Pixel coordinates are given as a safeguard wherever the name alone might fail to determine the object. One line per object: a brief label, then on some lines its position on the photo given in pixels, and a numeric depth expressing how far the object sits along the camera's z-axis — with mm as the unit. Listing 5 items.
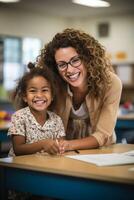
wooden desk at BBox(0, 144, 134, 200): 1457
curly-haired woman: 2391
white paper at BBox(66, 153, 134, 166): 1720
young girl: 2217
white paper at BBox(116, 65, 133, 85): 8884
